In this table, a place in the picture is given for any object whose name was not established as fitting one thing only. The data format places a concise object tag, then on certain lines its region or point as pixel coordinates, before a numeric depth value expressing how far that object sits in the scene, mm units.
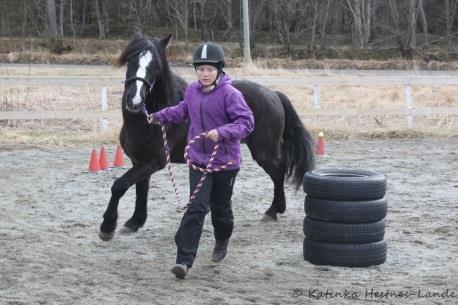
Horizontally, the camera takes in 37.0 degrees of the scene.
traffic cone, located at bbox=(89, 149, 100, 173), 10512
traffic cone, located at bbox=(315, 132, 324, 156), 12327
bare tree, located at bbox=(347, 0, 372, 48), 45188
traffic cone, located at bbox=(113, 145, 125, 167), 10980
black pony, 6105
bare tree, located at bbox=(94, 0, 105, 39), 46781
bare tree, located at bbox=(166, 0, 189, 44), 43594
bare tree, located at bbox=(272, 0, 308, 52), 42719
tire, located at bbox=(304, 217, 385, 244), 5672
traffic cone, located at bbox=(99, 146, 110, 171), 10703
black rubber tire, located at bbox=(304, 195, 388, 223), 5648
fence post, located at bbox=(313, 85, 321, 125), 16219
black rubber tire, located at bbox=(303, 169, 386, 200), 5664
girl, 5199
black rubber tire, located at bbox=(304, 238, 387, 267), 5660
